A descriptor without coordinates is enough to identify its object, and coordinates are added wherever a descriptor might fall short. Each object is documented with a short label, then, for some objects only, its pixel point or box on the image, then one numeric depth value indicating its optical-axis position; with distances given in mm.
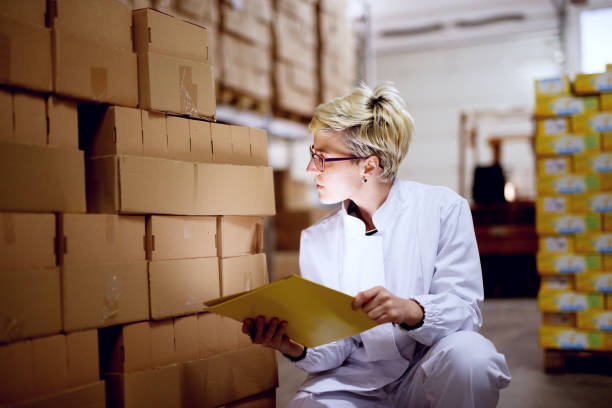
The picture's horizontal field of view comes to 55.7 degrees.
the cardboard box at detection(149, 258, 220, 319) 1691
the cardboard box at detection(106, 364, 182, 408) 1596
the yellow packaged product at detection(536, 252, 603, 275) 3227
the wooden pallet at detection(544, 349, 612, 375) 3221
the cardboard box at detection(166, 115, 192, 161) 1780
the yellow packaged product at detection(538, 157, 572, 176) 3270
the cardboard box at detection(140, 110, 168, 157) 1701
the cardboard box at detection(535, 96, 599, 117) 3236
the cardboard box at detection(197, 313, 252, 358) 1839
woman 1700
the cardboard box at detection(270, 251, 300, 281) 5156
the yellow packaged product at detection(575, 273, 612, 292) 3177
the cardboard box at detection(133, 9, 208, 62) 1748
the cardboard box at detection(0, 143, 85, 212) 1396
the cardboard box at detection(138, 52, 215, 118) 1724
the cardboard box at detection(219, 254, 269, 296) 1904
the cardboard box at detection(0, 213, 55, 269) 1386
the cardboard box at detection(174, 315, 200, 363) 1762
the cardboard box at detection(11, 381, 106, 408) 1400
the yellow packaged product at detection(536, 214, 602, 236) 3217
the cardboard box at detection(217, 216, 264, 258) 1893
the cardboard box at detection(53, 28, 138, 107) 1522
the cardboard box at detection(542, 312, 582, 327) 3270
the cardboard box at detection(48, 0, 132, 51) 1560
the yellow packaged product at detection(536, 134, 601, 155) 3215
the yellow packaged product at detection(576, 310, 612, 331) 3164
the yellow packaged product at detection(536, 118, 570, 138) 3297
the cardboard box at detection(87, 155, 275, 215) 1600
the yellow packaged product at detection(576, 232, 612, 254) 3174
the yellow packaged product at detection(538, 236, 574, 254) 3287
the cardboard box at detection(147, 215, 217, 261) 1699
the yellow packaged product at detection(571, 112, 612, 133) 3182
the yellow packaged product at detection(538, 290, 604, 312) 3214
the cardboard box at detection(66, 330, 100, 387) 1499
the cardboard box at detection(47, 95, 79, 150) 1520
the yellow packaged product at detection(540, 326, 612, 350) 3172
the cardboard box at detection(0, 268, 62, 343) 1363
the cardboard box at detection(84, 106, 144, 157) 1622
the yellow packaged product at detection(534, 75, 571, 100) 3266
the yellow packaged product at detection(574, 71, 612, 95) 3162
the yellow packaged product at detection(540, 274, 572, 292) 3297
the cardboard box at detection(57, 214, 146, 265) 1505
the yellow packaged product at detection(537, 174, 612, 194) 3191
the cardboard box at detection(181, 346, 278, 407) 1768
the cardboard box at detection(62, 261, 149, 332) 1492
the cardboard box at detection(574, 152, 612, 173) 3166
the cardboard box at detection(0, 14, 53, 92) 1406
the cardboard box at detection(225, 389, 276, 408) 1934
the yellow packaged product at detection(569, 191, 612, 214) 3168
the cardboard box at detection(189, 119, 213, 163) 1850
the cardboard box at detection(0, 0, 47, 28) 1435
